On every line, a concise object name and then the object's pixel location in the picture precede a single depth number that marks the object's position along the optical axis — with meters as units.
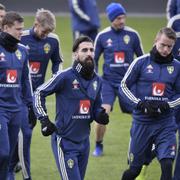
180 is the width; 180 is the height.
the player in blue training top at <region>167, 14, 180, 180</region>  19.72
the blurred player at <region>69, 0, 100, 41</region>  34.22
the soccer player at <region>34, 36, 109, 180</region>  14.95
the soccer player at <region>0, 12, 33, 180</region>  15.98
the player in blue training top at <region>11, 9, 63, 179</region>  18.36
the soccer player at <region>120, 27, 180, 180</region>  16.16
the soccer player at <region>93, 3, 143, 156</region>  21.62
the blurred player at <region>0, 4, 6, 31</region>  18.60
